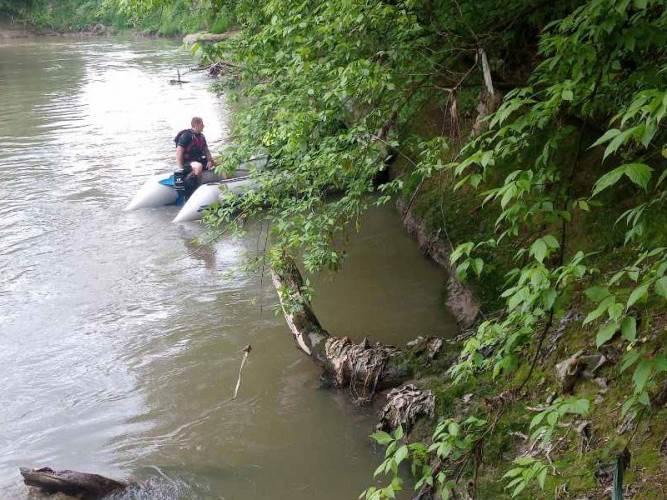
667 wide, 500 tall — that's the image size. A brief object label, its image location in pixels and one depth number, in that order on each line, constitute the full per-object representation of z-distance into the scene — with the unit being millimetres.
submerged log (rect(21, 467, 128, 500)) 4777
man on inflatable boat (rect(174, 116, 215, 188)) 11336
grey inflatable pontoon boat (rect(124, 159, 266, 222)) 10609
